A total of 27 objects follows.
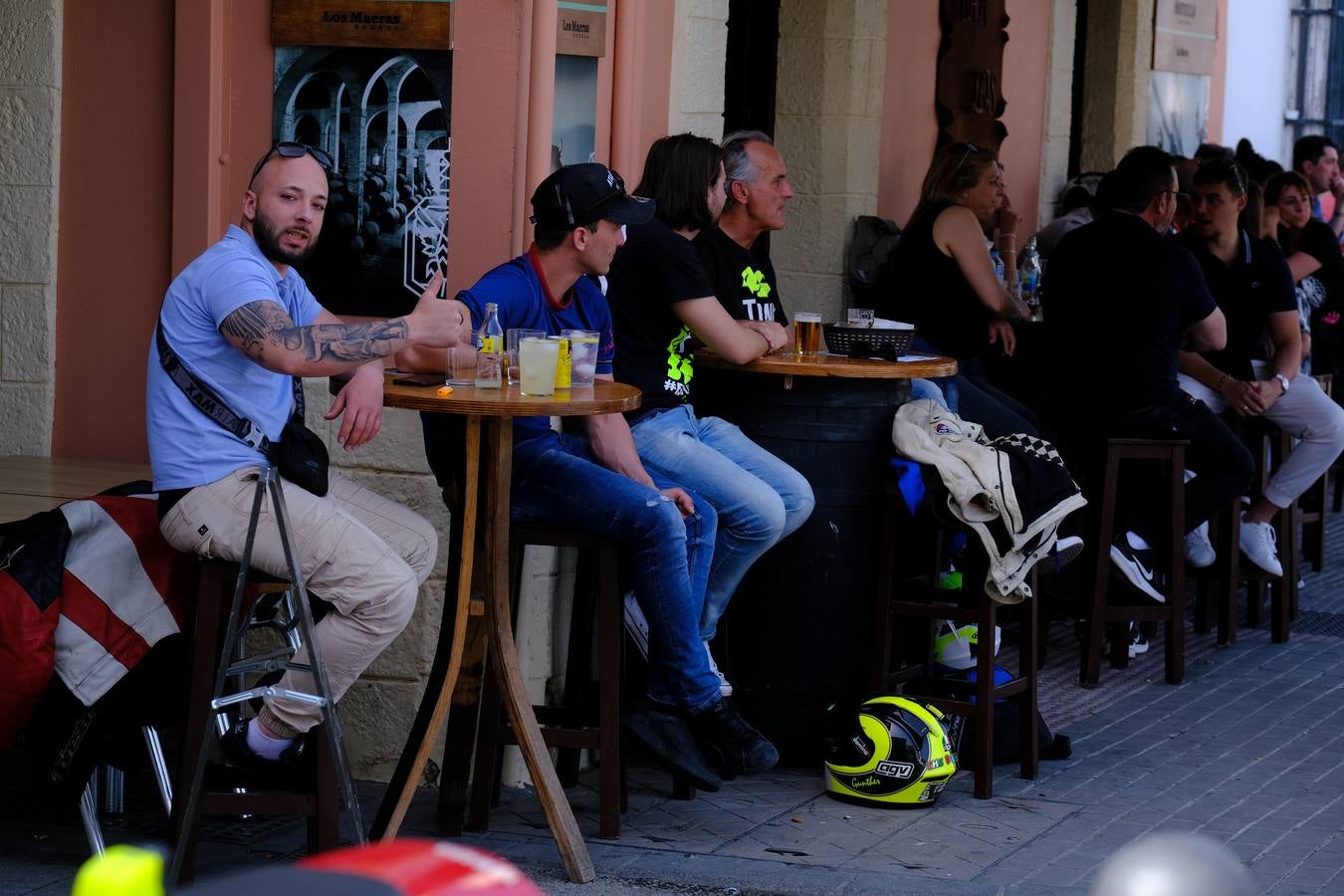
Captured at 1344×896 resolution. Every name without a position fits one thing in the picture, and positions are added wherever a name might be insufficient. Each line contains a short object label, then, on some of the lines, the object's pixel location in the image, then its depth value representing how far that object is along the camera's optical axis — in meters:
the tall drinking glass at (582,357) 8.77
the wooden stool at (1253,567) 14.61
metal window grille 35.59
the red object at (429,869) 2.62
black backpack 15.23
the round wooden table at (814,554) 10.43
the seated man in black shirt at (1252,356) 14.95
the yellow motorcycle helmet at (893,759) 9.77
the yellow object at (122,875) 2.35
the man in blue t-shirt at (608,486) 8.95
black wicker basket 10.65
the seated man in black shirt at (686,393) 9.96
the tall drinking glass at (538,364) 8.23
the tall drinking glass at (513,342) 8.45
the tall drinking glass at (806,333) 10.80
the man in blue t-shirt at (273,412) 7.96
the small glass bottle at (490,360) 8.37
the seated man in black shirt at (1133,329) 13.31
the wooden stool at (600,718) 8.86
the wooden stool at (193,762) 7.99
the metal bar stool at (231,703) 7.71
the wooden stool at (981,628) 10.21
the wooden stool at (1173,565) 12.97
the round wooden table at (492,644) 8.44
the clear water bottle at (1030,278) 16.41
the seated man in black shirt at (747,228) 11.02
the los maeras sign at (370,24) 9.93
